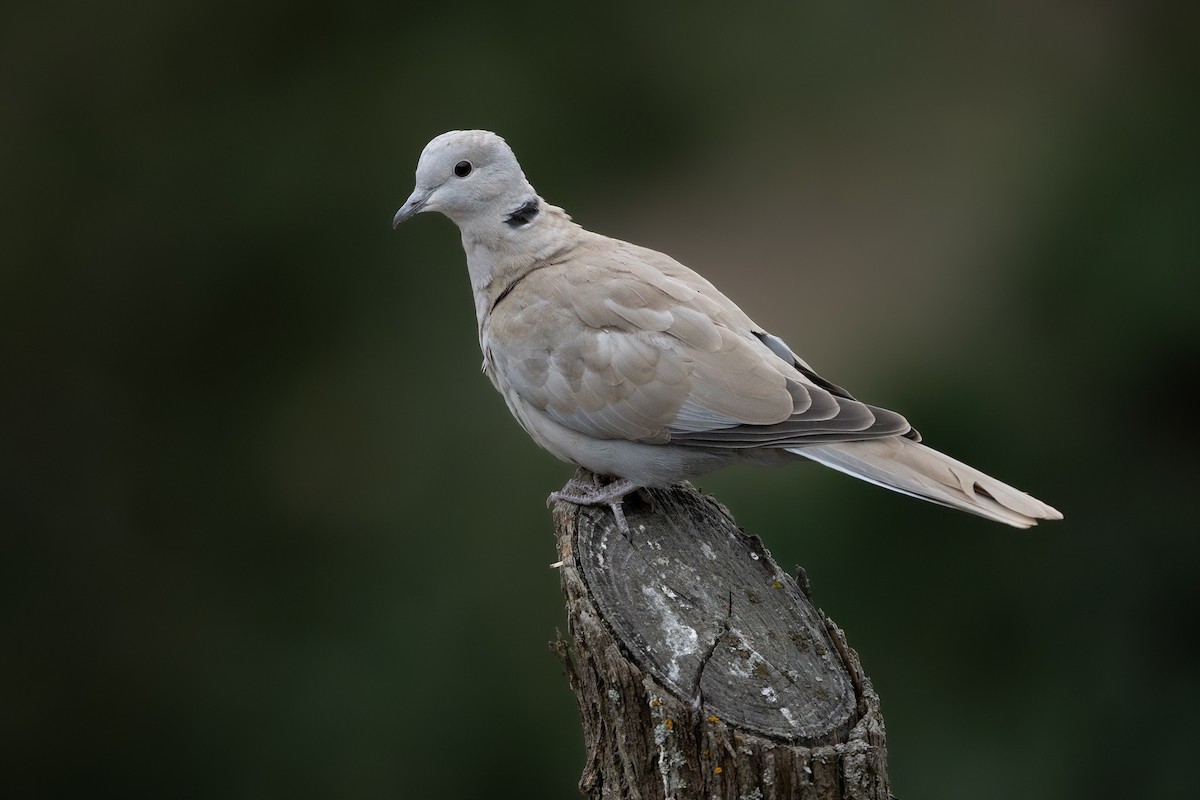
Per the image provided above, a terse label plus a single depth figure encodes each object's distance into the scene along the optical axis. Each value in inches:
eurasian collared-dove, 263.9
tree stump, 203.8
